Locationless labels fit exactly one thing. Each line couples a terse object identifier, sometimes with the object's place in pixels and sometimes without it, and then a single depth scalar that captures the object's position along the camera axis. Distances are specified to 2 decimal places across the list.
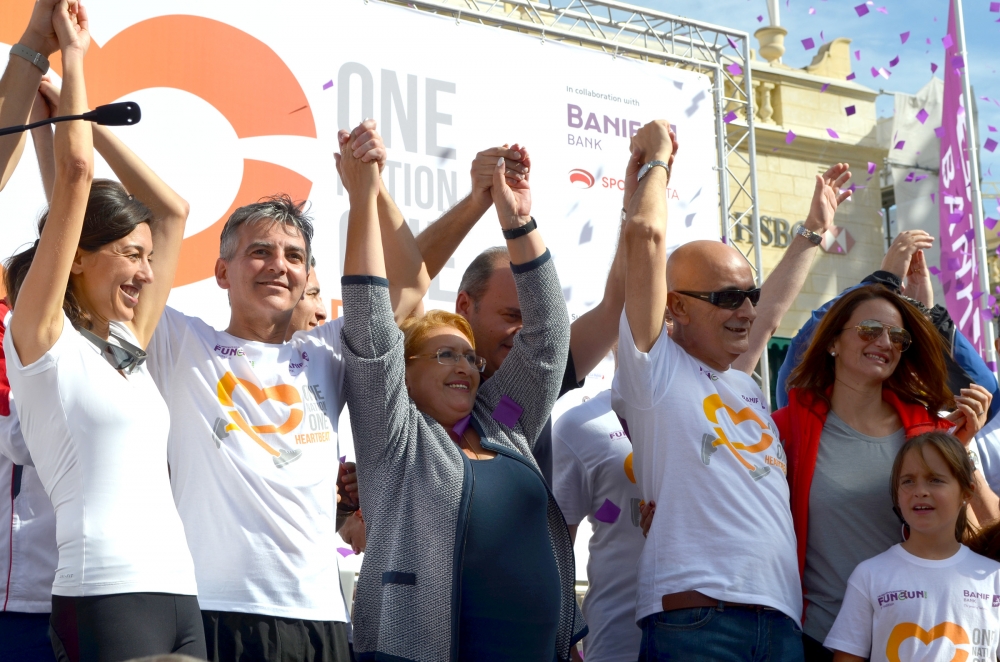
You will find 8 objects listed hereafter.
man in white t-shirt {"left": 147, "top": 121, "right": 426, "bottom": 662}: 2.21
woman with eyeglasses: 2.22
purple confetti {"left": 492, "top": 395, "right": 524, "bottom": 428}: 2.54
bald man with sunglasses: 2.34
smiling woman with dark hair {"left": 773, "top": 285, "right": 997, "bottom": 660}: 2.67
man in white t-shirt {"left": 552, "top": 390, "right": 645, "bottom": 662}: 2.84
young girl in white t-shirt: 2.55
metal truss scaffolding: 6.95
